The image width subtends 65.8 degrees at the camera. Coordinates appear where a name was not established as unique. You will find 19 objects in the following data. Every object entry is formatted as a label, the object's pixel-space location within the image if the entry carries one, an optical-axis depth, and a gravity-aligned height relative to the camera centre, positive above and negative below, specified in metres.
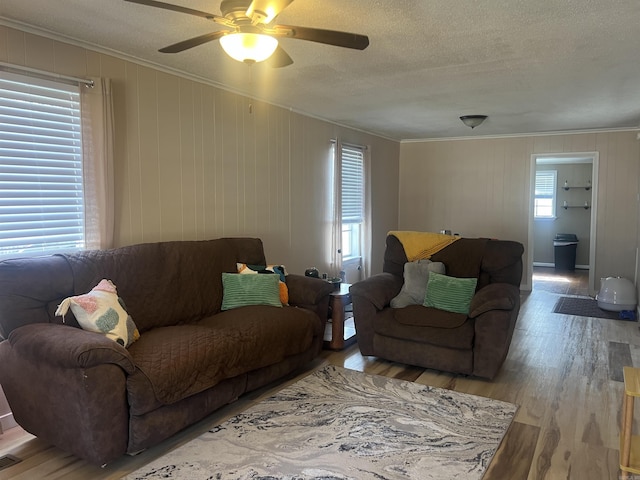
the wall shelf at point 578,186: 9.30 +0.39
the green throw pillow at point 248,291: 3.76 -0.66
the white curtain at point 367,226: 6.68 -0.29
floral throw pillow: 2.67 -0.60
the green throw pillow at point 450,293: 3.87 -0.69
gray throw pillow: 4.12 -0.64
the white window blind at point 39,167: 2.87 +0.23
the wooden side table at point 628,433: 2.33 -1.09
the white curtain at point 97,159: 3.22 +0.30
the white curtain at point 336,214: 5.93 -0.11
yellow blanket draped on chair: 4.51 -0.35
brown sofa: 2.33 -0.80
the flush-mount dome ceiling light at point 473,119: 5.55 +0.97
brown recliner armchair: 3.58 -0.86
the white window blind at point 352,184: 6.28 +0.27
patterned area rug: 2.45 -1.30
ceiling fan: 2.00 +0.77
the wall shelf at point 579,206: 9.36 +0.01
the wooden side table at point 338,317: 4.22 -0.96
